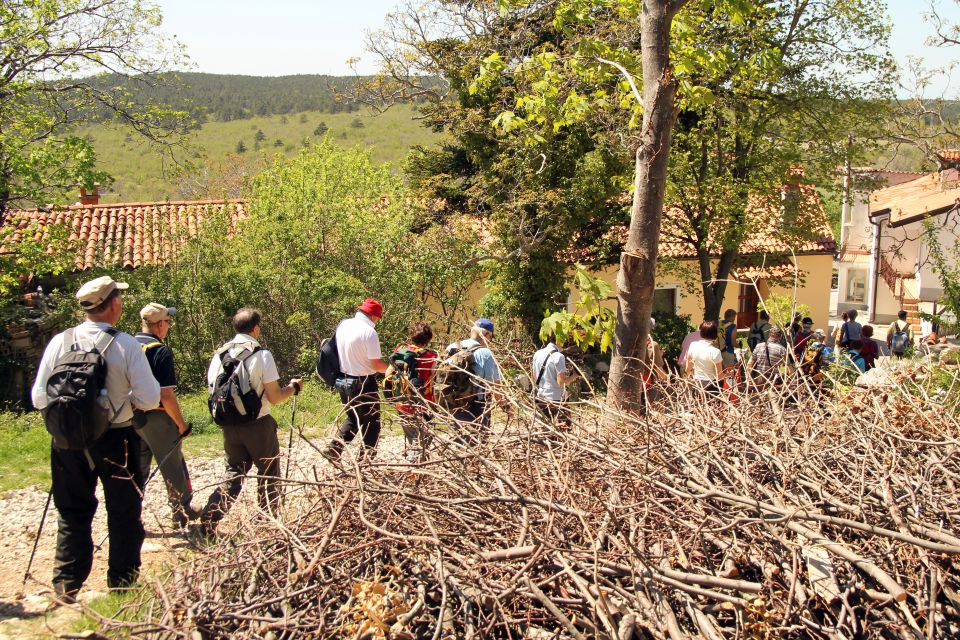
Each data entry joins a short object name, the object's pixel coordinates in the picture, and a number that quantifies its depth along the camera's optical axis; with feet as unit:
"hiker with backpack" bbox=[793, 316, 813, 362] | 29.14
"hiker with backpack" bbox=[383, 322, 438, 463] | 19.72
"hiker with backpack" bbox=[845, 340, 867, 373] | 33.30
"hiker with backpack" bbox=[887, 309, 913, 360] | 41.47
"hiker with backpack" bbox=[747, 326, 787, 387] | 24.80
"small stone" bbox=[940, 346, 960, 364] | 25.43
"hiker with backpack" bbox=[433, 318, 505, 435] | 18.85
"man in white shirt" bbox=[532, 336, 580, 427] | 20.72
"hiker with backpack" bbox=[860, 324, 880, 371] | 35.96
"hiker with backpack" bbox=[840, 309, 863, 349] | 37.29
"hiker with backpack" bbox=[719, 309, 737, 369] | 33.30
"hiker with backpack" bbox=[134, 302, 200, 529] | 17.85
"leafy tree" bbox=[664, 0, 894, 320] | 54.03
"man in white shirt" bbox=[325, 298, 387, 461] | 20.33
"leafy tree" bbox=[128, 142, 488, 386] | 43.01
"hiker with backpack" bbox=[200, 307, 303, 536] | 17.31
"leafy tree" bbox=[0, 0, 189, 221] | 41.45
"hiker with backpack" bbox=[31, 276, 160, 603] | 13.74
